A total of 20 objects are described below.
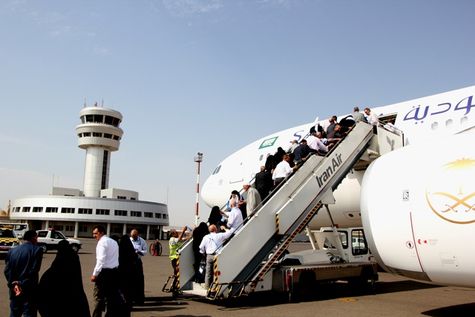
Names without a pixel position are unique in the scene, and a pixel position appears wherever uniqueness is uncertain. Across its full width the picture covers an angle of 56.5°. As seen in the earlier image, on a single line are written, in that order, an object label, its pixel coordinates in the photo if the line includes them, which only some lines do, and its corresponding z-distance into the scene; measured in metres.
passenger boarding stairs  9.95
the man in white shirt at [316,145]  12.31
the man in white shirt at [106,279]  7.11
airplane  6.75
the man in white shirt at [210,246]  10.00
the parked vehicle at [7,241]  23.77
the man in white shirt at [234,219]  10.69
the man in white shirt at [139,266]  8.46
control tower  89.25
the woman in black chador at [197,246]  11.10
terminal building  75.75
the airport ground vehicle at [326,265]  10.95
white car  29.60
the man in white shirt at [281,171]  11.78
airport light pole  32.82
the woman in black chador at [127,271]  8.09
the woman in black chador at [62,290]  5.69
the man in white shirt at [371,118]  13.25
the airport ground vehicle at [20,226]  36.83
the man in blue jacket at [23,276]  6.86
